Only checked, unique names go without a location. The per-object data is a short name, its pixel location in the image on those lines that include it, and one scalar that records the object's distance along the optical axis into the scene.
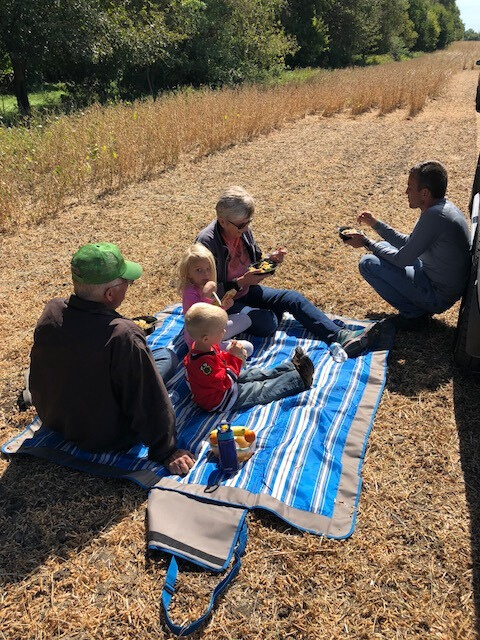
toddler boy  2.94
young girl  3.42
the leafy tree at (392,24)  45.82
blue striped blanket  2.56
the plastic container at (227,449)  2.67
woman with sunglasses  3.68
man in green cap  2.43
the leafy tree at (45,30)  14.97
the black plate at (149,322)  4.07
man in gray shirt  3.60
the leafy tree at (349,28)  37.78
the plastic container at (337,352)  3.76
